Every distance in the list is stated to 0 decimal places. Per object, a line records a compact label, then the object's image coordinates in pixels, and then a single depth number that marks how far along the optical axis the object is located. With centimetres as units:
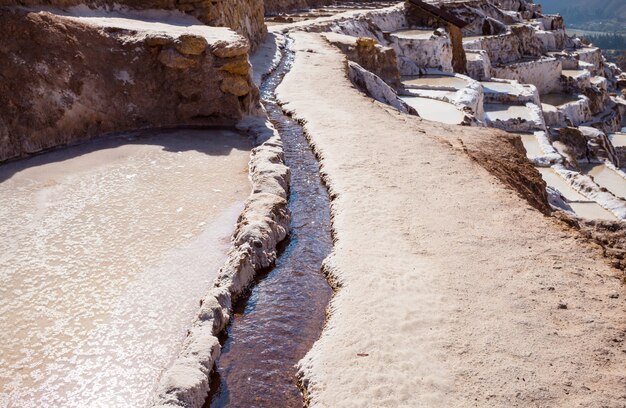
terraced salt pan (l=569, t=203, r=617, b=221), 1028
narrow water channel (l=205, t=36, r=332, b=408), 358
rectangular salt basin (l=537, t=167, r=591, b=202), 1113
